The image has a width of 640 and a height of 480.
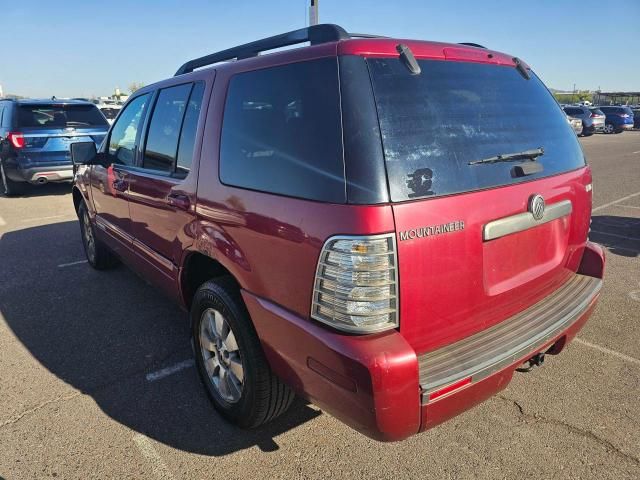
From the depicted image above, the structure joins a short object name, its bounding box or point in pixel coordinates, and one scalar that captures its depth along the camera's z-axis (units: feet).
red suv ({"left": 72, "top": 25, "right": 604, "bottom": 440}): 5.91
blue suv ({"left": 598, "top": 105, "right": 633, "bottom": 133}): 103.40
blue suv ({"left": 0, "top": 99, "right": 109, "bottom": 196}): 29.71
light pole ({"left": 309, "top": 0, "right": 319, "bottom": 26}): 32.27
